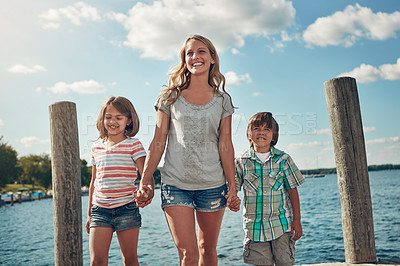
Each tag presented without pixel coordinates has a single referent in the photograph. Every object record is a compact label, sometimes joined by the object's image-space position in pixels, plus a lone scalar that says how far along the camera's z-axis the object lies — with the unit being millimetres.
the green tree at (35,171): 74750
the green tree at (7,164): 56250
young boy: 3539
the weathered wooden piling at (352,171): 4801
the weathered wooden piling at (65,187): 4898
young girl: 3199
